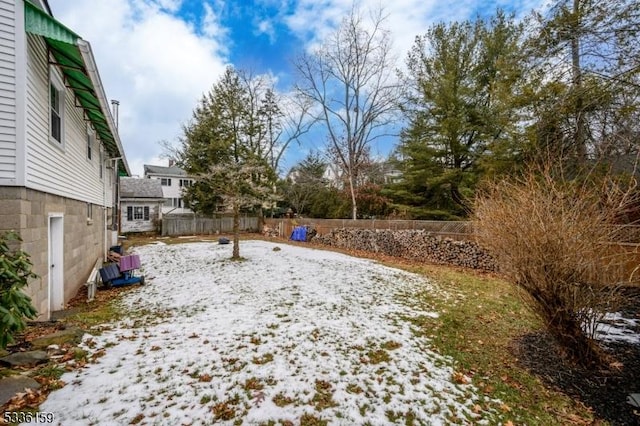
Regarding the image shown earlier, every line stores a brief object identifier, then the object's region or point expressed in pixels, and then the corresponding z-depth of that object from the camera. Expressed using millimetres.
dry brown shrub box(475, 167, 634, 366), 3672
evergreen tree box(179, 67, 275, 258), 23812
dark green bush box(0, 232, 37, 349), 2529
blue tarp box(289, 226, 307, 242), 18938
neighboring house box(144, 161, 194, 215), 33625
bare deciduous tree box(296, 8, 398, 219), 19375
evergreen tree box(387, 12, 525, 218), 14242
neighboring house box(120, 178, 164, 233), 23391
